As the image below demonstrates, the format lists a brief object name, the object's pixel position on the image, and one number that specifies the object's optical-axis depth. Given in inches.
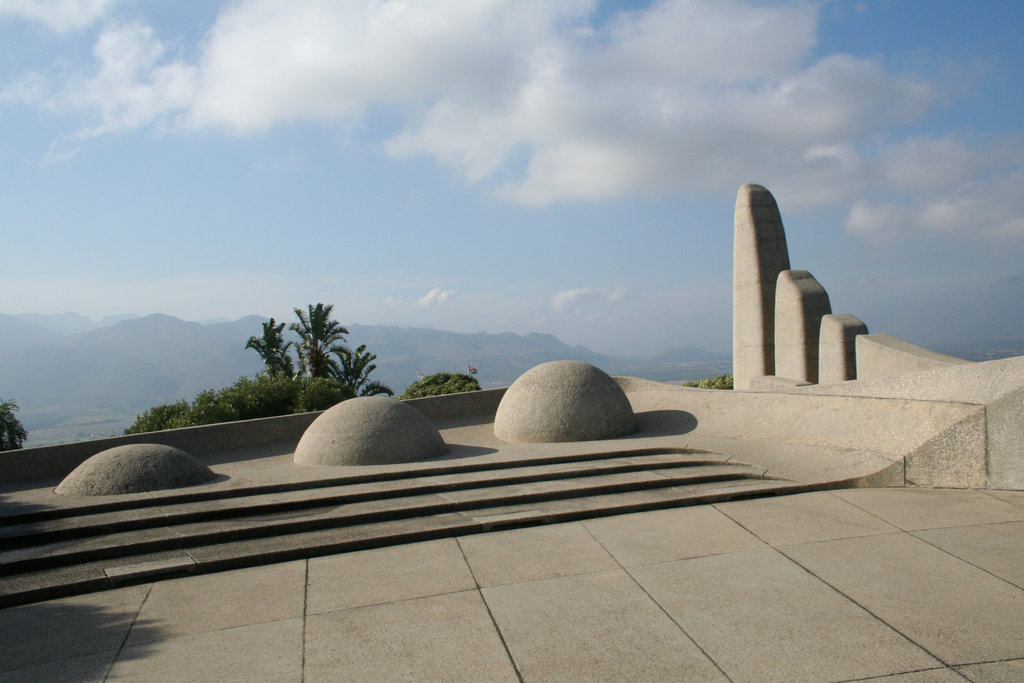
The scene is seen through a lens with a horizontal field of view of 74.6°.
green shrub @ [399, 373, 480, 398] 971.3
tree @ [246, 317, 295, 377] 1448.1
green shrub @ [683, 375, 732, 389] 989.9
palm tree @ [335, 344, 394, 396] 1478.8
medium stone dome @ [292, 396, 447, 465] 408.8
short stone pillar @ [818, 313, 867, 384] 674.8
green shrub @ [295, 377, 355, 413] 792.9
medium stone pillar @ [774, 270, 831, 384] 733.9
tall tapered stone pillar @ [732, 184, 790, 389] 821.9
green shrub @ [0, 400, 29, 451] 836.1
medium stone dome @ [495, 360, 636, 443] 478.6
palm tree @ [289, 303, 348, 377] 1451.8
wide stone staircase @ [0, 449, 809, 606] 255.4
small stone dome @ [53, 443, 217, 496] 339.3
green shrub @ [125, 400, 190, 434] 676.7
